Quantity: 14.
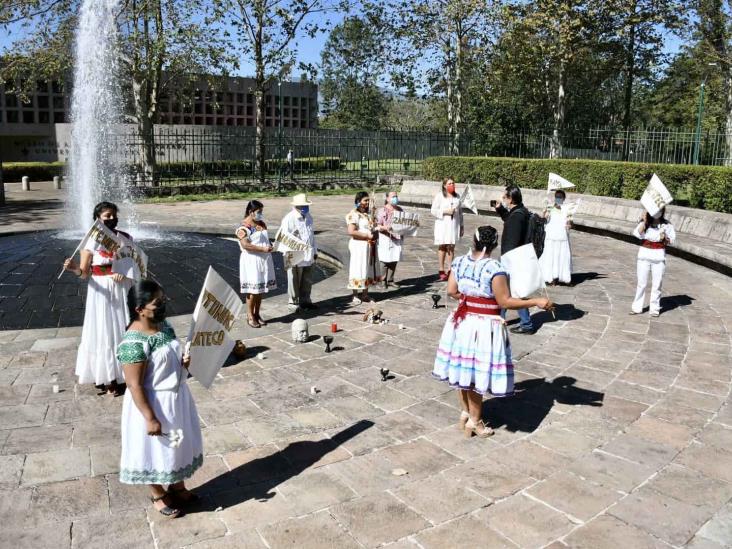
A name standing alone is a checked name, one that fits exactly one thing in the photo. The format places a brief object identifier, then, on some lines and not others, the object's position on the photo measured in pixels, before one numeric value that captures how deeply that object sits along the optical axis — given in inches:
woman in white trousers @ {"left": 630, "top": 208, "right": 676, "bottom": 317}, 350.3
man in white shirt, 350.5
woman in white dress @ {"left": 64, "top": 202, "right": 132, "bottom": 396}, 249.6
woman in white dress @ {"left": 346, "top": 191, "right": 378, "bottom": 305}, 373.1
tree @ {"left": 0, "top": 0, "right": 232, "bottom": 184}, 1058.7
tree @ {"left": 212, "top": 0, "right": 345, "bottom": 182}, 1139.3
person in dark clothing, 322.0
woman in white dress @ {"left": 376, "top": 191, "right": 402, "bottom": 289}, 409.4
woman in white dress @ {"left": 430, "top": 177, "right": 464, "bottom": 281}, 440.5
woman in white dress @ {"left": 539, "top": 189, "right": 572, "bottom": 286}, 432.8
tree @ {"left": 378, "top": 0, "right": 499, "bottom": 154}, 1179.3
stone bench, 524.4
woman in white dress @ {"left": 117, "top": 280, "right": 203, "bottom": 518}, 156.7
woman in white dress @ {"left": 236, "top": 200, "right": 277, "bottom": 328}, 324.8
